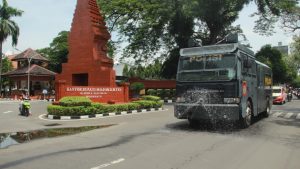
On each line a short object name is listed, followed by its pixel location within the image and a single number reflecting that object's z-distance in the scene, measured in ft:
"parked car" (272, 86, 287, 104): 113.70
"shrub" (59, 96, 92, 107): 63.01
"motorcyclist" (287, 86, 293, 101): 143.23
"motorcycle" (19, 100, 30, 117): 66.74
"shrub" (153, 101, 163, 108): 82.58
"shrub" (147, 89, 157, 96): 133.48
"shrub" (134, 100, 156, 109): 78.06
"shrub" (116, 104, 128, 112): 70.69
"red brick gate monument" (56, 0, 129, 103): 84.53
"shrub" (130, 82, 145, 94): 114.42
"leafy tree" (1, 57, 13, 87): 203.27
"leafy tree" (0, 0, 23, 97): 160.19
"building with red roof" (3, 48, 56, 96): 155.33
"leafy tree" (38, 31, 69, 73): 199.52
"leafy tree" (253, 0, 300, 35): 111.47
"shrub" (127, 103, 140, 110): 74.15
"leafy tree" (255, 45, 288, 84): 226.99
